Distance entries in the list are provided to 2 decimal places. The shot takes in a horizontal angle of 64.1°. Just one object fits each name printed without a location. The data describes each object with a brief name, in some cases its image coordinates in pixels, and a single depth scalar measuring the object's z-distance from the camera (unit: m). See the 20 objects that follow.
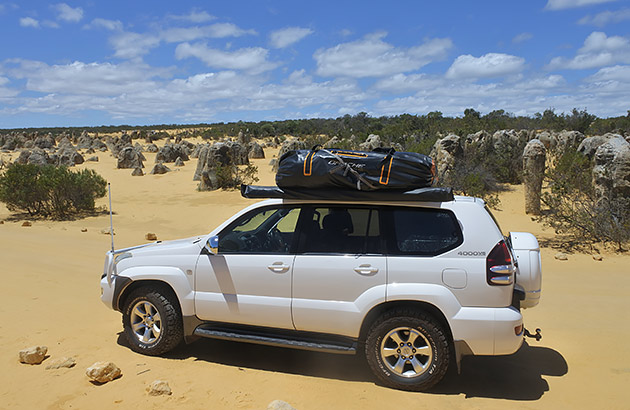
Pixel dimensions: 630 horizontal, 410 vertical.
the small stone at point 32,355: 4.98
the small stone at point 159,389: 4.33
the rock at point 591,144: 22.32
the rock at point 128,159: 34.25
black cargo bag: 4.57
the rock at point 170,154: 37.44
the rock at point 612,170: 12.26
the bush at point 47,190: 17.23
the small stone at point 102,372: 4.54
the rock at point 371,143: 27.28
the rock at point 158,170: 31.19
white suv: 4.29
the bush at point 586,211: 11.73
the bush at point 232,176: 24.00
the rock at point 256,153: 37.12
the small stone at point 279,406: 3.80
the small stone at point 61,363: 4.90
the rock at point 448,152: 20.93
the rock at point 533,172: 17.27
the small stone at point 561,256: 10.97
